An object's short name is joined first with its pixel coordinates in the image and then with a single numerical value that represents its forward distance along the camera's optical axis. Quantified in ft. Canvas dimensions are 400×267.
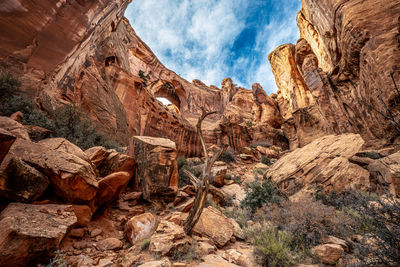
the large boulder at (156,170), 18.94
